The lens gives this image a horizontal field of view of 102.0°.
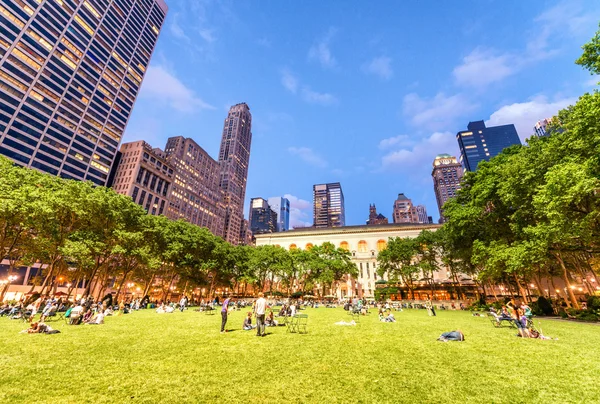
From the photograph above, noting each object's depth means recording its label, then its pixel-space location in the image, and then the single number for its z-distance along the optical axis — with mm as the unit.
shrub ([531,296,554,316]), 25219
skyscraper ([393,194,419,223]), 196000
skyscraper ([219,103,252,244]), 158250
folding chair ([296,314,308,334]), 13367
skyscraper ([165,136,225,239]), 110775
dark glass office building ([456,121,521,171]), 142500
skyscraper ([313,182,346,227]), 195925
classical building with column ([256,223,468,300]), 71188
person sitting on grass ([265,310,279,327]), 15431
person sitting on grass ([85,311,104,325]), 15594
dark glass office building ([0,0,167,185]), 60844
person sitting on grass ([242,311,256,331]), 14408
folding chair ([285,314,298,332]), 13843
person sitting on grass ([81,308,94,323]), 15881
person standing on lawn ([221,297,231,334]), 12938
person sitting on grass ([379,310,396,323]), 18886
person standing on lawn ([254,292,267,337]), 11991
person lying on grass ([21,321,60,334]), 11656
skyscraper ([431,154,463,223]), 152625
